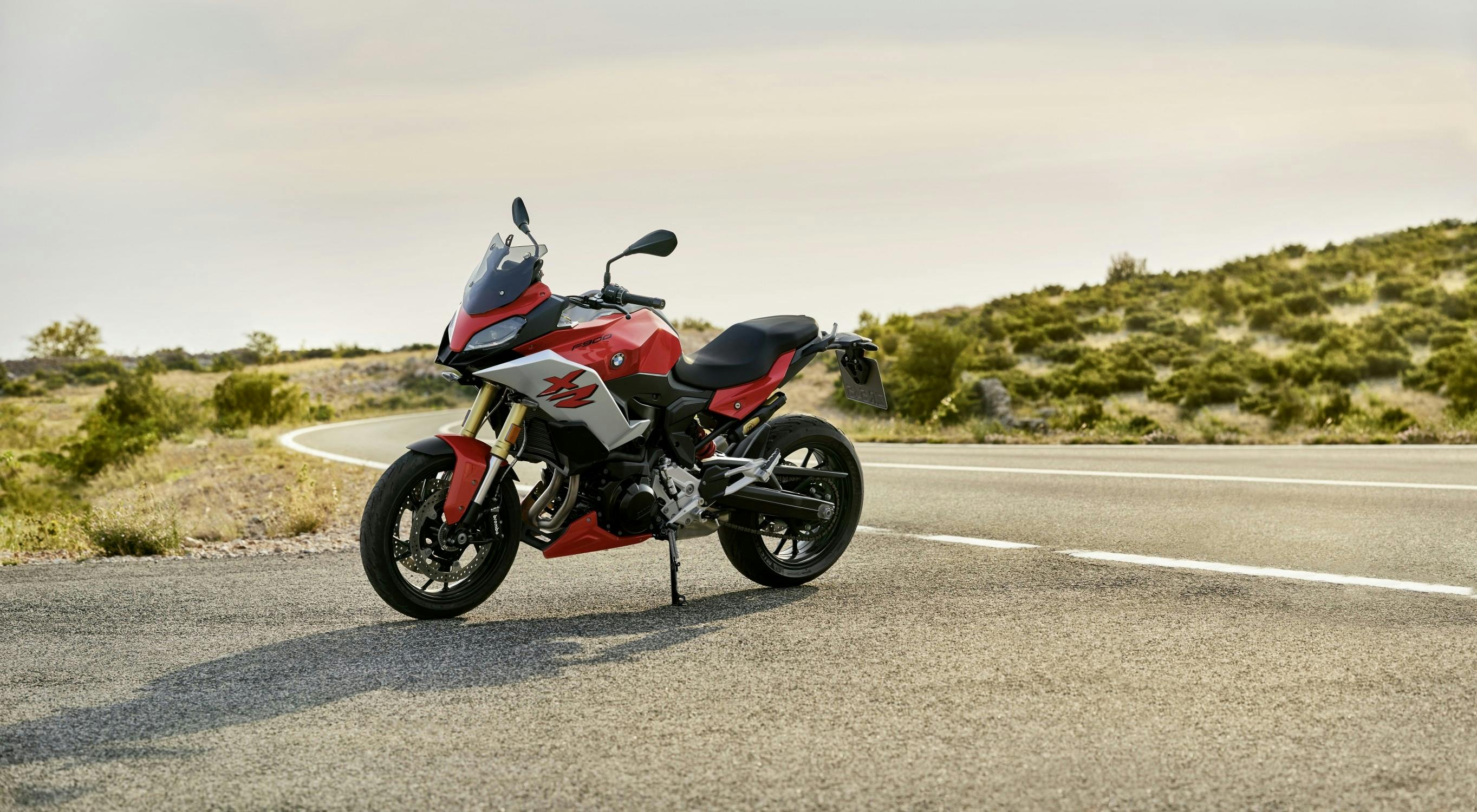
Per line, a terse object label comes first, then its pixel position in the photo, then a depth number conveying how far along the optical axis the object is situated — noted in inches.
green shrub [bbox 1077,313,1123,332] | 1859.0
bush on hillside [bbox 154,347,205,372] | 3257.9
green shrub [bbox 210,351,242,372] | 3127.5
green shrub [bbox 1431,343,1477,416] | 1051.9
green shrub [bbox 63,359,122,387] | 2940.5
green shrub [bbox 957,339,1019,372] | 1565.0
